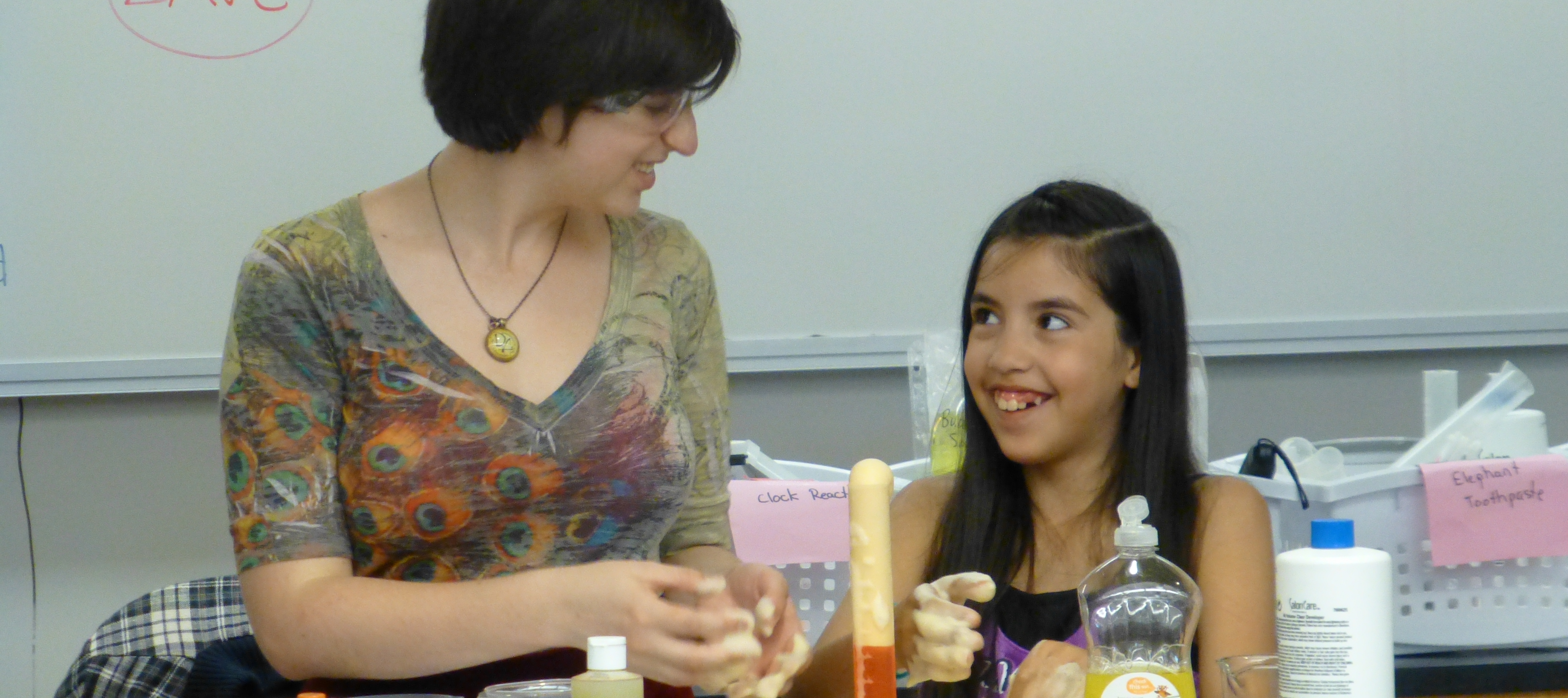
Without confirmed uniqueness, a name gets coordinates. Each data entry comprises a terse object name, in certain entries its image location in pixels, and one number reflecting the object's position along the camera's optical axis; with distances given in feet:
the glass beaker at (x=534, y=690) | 7.20
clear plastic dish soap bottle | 7.56
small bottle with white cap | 6.94
